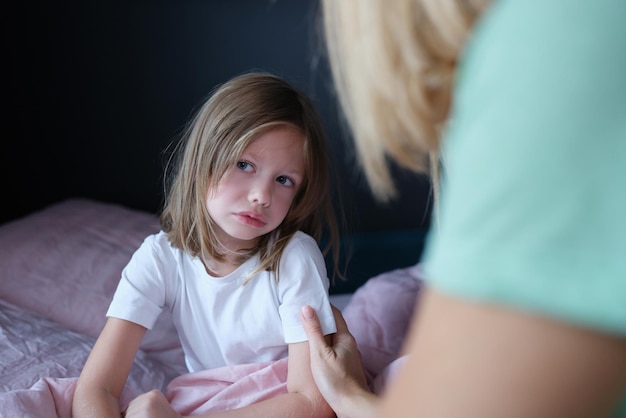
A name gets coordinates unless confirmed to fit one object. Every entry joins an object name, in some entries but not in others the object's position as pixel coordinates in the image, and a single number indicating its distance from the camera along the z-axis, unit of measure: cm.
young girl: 116
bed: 117
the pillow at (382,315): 143
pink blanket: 109
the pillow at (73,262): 163
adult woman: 34
